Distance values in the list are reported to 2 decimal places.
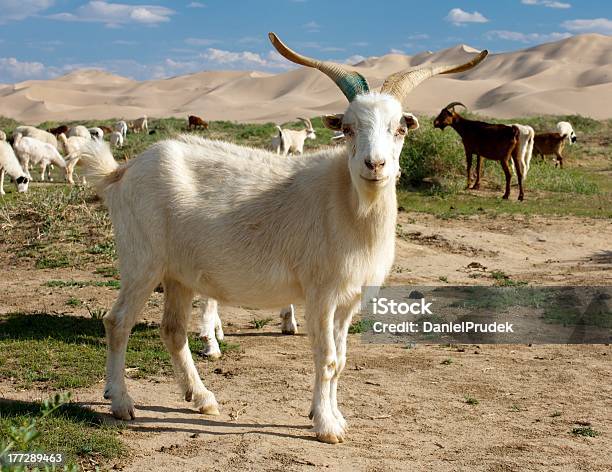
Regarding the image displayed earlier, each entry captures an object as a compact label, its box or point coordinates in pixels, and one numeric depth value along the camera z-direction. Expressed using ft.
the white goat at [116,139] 94.48
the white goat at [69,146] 62.84
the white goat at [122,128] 114.98
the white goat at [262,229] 16.79
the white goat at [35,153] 65.31
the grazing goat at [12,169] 57.77
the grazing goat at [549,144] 82.69
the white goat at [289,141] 76.74
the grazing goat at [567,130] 95.09
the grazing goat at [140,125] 138.02
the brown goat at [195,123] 135.85
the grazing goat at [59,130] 102.68
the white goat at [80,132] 89.74
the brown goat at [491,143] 62.95
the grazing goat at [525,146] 64.39
